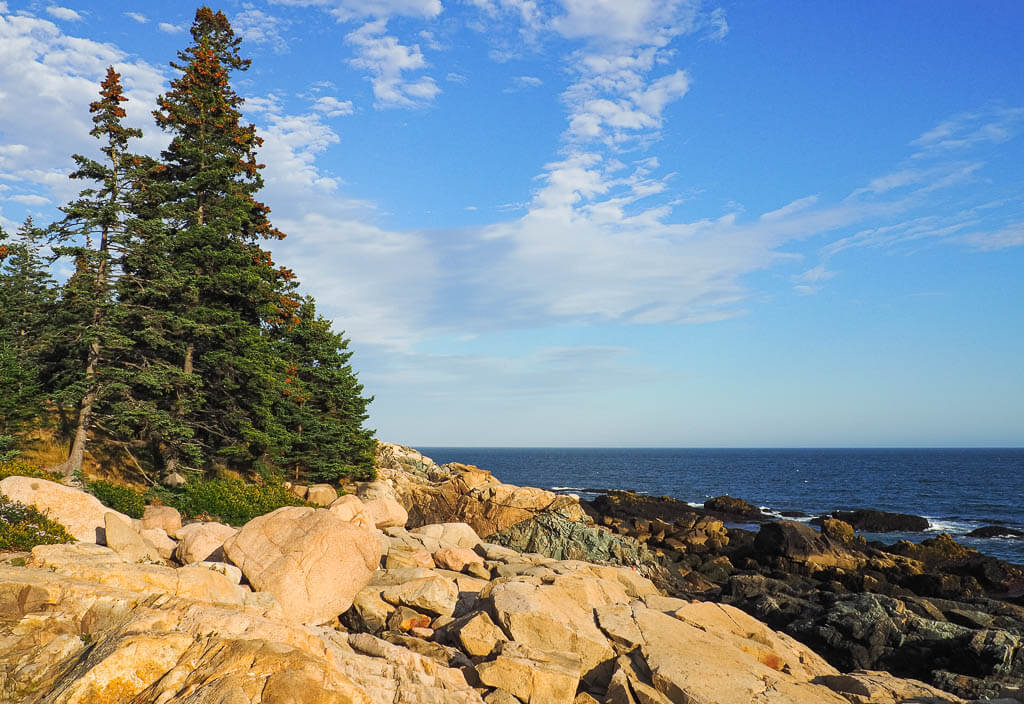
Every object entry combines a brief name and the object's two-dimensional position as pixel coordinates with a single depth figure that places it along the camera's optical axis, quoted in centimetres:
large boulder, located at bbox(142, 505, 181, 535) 1736
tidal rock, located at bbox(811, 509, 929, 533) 4519
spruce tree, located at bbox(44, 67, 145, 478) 2119
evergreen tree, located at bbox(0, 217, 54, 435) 2153
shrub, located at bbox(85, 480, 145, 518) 1784
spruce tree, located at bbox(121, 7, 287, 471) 2378
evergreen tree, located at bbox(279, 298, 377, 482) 3091
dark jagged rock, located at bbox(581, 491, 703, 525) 4422
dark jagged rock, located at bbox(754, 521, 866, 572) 2834
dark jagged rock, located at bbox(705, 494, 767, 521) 5095
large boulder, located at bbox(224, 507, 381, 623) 1285
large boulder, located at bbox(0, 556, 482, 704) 707
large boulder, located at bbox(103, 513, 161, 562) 1314
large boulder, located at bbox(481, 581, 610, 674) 1203
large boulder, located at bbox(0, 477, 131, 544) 1411
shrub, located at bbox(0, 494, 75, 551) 1196
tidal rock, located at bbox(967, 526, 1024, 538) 4166
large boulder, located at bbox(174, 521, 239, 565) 1461
